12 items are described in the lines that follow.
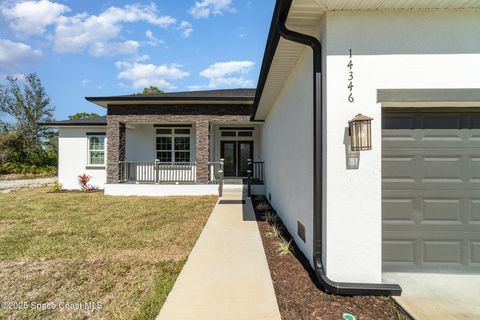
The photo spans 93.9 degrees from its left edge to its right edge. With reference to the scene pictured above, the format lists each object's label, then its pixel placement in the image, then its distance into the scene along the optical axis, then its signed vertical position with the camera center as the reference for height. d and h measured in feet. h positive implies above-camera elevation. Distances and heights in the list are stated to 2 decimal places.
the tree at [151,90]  111.20 +35.39
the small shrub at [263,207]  25.89 -5.36
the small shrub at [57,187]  40.75 -4.74
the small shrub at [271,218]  20.48 -5.43
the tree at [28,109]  79.51 +20.09
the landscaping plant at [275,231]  16.69 -5.45
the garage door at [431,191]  10.19 -1.36
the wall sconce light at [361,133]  8.84 +1.12
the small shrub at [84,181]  40.75 -3.70
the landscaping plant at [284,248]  13.38 -5.35
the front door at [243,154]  43.75 +1.39
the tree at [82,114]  125.05 +26.33
